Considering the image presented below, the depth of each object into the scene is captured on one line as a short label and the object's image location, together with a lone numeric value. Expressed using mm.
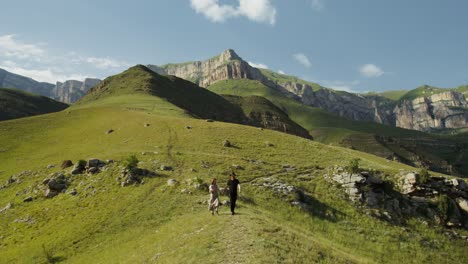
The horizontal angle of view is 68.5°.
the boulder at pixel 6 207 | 40862
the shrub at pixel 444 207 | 42969
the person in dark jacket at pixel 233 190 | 29002
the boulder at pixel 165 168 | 46616
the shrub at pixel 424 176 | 48031
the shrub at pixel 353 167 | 47219
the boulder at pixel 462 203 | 45438
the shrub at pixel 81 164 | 47178
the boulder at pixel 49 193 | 42594
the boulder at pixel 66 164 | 50875
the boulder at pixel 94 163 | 47244
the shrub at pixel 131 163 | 44500
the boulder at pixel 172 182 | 40900
